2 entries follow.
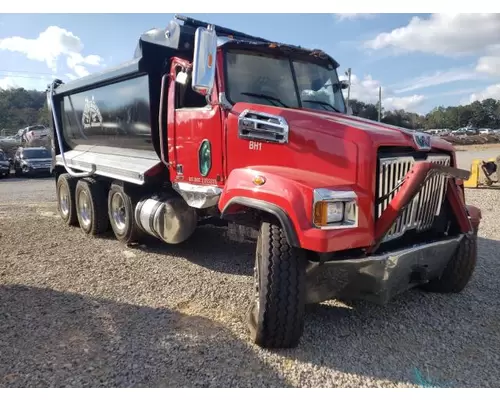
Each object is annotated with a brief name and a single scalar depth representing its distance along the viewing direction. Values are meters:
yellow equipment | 13.02
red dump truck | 3.41
